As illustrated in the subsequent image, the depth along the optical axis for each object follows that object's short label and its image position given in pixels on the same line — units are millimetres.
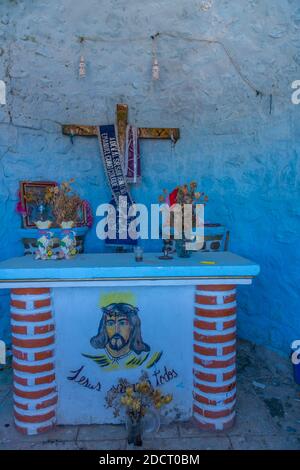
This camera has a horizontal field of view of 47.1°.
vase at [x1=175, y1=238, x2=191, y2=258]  3469
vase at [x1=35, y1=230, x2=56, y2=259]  3420
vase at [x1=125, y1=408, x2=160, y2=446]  2812
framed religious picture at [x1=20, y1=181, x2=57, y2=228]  4457
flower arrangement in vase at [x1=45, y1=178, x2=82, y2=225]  3615
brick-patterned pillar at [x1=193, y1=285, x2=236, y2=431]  3031
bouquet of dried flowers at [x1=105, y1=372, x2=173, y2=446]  2801
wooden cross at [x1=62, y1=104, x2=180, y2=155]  4645
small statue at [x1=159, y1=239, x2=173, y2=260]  3432
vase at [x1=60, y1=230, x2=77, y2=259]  3455
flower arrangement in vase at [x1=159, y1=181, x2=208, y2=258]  3414
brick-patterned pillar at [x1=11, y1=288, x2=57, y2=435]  2980
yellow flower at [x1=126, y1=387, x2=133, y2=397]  2816
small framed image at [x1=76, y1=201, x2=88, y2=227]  4512
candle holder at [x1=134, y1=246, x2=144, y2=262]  3301
